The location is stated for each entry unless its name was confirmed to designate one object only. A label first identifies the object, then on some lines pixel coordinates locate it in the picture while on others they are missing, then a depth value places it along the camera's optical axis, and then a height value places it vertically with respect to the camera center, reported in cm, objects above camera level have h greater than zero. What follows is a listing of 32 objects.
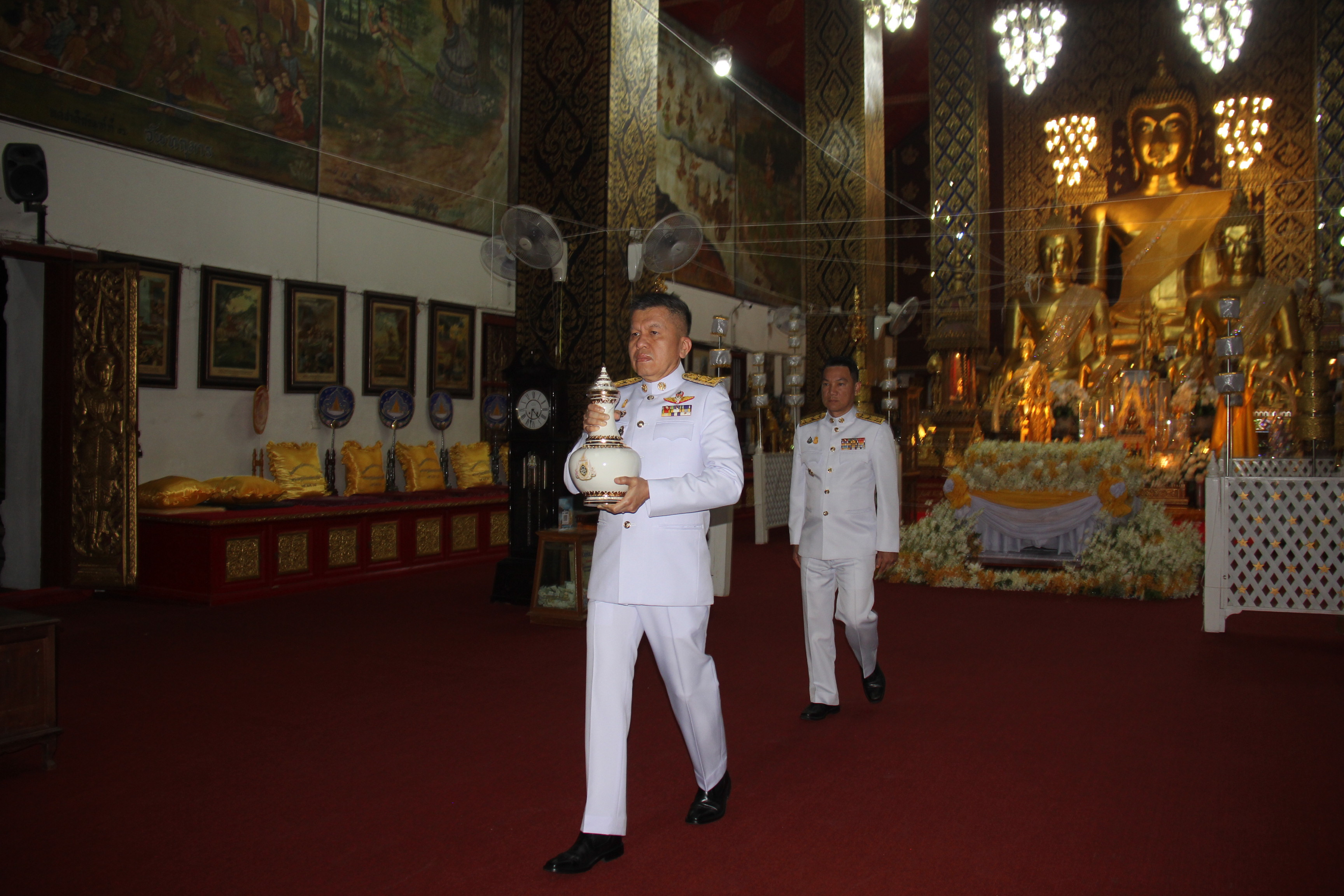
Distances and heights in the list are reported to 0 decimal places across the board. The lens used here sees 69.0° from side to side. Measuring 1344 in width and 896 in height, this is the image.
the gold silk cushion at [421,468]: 1123 -25
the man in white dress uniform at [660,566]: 287 -36
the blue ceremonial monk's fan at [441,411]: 1208 +44
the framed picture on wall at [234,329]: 946 +115
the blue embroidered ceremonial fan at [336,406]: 1061 +43
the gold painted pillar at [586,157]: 818 +249
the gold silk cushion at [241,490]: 880 -41
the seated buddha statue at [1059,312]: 1609 +237
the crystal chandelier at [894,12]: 721 +327
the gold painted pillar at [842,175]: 1238 +356
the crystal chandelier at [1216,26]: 874 +391
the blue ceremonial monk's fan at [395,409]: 1138 +44
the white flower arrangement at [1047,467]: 916 -14
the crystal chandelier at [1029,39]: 960 +413
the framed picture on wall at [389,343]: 1132 +122
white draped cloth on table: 908 -69
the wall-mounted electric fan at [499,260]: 1045 +213
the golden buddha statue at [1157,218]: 1720 +423
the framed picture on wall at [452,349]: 1221 +125
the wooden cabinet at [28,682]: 370 -93
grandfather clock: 791 -10
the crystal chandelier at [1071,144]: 1755 +557
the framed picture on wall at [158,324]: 888 +110
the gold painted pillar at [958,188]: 1276 +355
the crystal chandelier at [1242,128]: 1656 +556
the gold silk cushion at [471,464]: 1178 -21
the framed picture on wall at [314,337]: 1036 +118
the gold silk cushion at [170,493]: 834 -43
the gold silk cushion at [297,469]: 980 -24
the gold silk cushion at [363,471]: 1061 -27
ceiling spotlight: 1012 +414
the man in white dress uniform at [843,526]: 458 -36
